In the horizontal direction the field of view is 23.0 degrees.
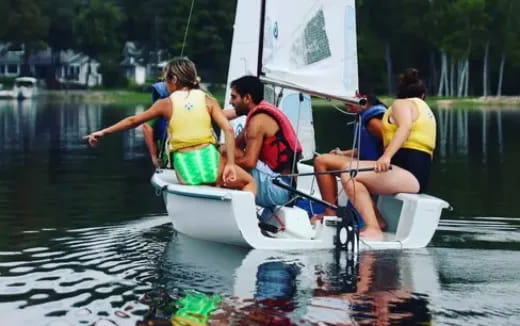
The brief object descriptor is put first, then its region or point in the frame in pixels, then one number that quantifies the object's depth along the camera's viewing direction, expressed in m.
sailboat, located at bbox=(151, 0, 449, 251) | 11.15
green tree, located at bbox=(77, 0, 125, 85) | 101.19
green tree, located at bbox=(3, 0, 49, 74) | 101.12
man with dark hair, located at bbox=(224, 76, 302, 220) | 11.56
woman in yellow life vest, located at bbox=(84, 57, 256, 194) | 11.73
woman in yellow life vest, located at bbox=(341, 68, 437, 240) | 11.58
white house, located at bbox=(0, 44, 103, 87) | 111.00
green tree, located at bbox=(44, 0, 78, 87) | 107.75
